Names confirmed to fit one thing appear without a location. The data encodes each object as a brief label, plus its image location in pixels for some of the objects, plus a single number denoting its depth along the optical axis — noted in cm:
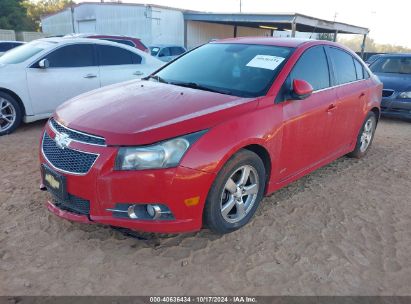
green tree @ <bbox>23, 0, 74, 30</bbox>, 4700
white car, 593
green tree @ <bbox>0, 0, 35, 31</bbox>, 3688
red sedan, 268
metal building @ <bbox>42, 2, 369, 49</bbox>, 2320
